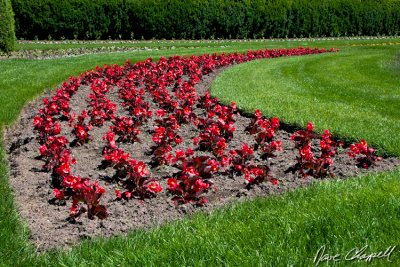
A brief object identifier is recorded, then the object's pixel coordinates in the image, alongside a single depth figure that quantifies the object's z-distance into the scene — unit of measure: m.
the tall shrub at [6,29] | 17.56
